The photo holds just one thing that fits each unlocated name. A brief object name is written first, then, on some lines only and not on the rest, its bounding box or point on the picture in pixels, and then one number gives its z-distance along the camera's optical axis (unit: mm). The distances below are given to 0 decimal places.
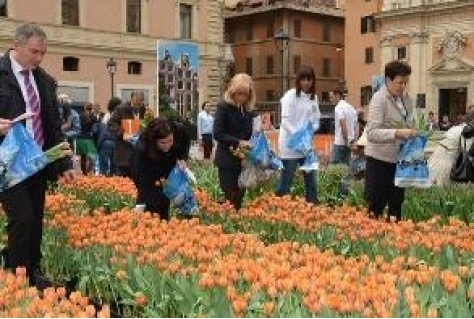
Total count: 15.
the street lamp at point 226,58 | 47528
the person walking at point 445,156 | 9638
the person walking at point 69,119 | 15790
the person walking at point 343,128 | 12172
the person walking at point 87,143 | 17703
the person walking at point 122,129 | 11812
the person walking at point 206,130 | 19891
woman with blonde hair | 8250
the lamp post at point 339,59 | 67562
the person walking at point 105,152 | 14917
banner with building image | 15859
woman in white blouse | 9617
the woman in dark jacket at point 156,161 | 7297
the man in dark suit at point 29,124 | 5559
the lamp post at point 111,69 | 36875
